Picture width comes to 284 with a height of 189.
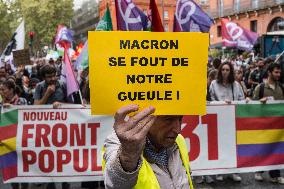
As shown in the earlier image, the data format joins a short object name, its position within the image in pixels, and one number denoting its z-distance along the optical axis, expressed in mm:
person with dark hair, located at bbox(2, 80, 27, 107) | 6141
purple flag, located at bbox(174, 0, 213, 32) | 8234
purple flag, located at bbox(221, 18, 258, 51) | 14641
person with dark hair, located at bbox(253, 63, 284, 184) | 6355
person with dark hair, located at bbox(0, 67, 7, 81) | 10705
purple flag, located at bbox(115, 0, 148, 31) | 7465
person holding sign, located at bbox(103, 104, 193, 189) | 1770
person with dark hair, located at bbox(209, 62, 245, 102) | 6469
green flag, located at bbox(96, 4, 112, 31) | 8585
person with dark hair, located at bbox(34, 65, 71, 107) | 6234
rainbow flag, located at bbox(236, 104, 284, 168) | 5898
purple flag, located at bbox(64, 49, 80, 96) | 6234
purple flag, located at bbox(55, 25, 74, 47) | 18719
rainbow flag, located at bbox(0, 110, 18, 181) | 5535
